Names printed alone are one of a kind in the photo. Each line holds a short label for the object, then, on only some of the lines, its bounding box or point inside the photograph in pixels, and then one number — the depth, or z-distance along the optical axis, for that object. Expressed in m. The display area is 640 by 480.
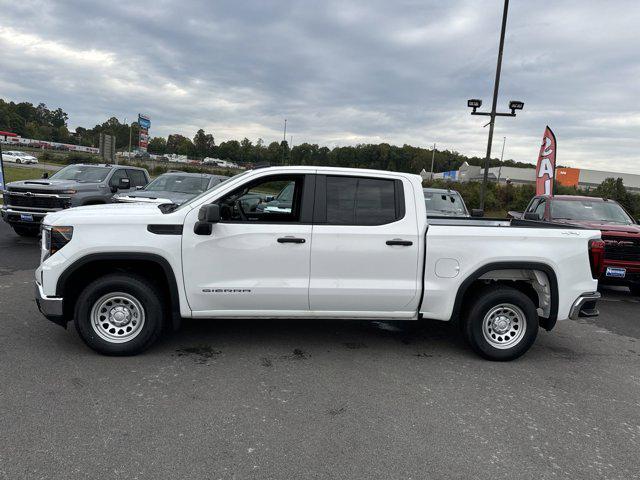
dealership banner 17.02
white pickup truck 4.65
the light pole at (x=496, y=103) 16.44
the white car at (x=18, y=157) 53.44
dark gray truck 10.91
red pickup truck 8.22
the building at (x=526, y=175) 76.06
